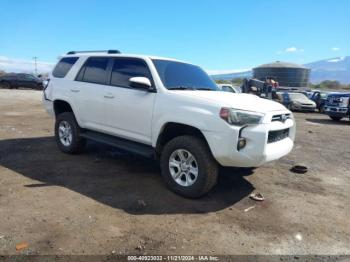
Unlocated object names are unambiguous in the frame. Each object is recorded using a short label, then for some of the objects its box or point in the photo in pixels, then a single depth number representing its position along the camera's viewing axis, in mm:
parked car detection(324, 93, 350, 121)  15508
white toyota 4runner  4160
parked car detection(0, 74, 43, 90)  34344
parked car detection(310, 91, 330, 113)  22609
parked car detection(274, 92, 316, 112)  21312
